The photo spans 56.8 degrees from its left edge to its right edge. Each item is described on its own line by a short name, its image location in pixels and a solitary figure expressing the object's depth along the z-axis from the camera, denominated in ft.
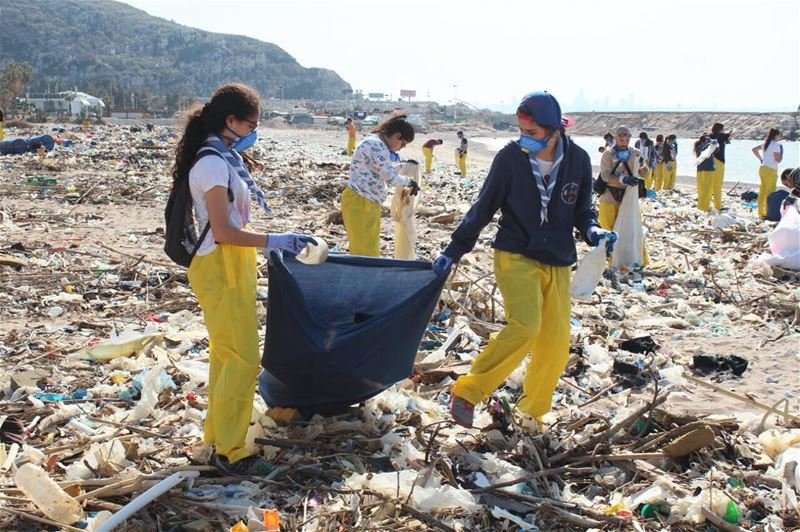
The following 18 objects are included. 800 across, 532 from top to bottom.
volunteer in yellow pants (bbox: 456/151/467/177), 75.25
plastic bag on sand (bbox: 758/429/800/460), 12.10
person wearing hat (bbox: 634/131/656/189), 56.97
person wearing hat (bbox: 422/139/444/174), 72.22
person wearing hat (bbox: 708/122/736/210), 46.14
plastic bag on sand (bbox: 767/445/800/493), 11.19
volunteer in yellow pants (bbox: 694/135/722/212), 45.96
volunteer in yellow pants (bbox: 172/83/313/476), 10.52
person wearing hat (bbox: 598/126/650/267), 26.73
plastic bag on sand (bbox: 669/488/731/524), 10.24
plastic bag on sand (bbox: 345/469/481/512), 10.23
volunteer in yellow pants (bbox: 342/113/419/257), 19.19
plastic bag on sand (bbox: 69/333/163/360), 16.33
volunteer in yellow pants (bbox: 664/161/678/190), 65.26
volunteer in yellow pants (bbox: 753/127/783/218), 42.14
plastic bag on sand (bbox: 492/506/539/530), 10.12
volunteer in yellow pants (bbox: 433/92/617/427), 12.24
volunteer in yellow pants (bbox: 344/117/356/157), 78.52
